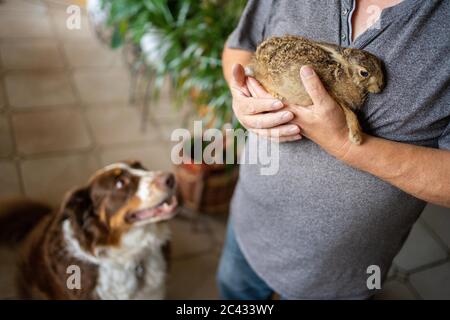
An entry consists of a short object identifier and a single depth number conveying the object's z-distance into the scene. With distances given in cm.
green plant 188
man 72
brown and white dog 131
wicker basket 205
